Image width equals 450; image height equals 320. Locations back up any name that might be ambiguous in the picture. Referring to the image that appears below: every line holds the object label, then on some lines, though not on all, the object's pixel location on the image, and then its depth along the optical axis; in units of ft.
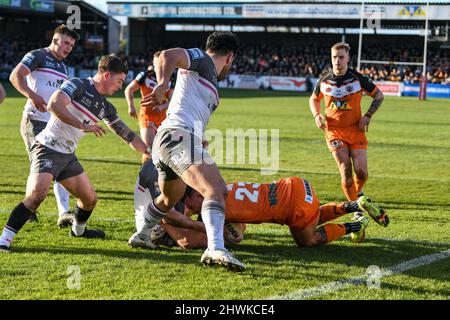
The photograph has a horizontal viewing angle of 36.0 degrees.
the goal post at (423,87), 135.23
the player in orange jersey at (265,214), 22.16
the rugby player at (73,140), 22.12
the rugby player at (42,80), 26.89
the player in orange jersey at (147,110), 37.91
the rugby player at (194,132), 18.45
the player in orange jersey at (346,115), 30.94
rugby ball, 22.67
